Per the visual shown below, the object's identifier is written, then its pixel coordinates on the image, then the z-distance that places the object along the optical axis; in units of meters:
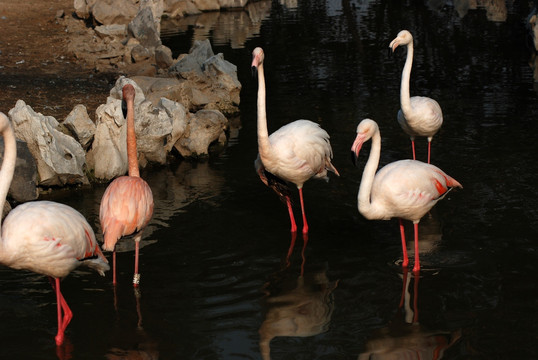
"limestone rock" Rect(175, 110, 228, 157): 20.08
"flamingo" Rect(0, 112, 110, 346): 10.21
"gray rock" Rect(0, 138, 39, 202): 16.27
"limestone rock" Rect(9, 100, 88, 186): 16.94
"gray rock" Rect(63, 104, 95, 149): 18.11
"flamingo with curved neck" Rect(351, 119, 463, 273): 12.34
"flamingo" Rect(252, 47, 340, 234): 13.99
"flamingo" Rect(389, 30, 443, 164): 16.80
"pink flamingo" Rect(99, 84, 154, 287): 12.02
